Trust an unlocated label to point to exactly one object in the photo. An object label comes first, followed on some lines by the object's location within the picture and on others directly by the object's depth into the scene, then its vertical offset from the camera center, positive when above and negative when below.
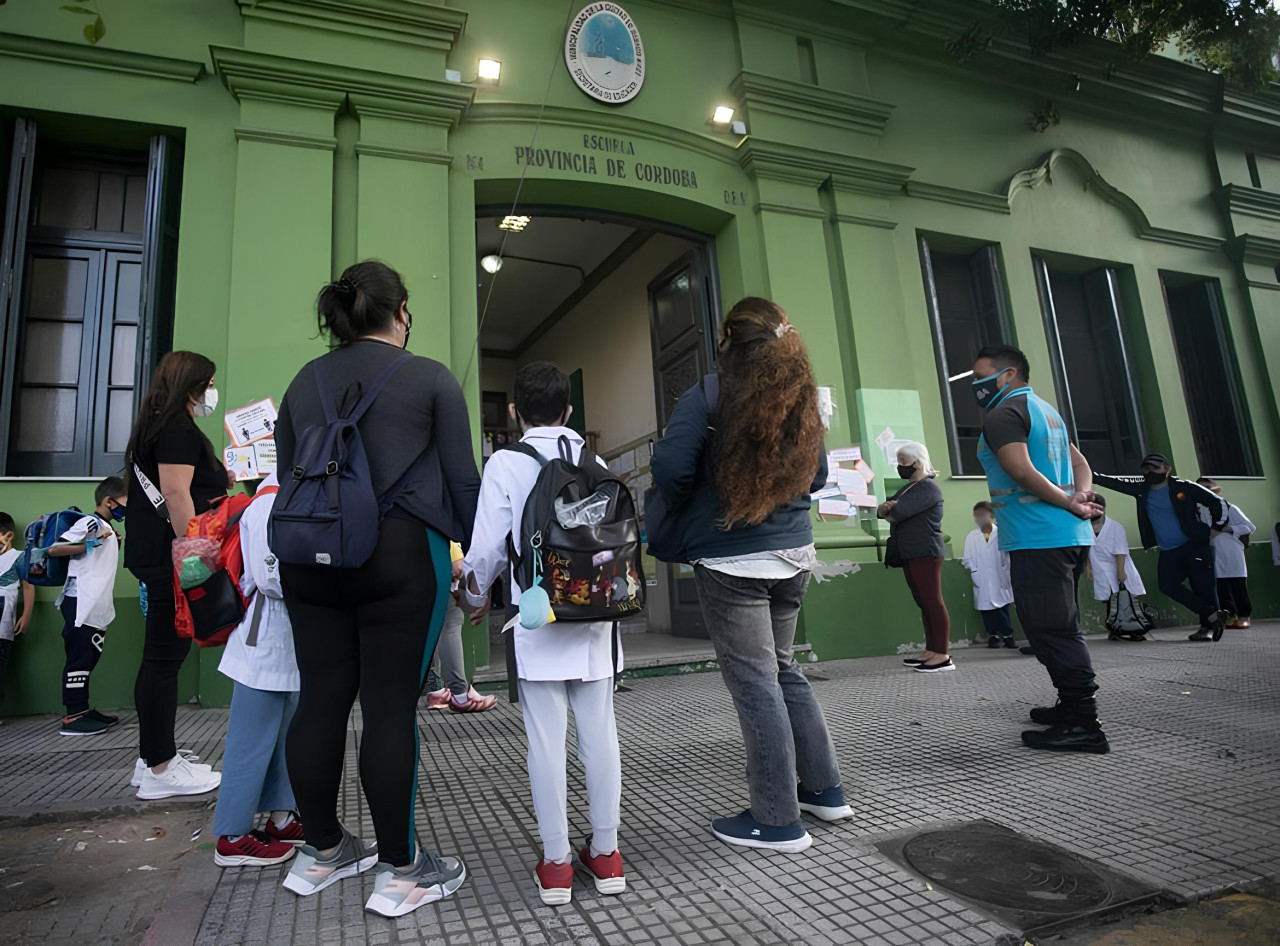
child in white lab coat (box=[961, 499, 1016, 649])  7.03 +0.03
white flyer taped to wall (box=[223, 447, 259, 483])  5.22 +1.15
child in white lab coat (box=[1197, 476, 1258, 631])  7.84 -0.01
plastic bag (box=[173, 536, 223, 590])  2.65 +0.26
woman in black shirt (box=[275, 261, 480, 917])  2.07 +0.03
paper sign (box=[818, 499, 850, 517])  6.81 +0.74
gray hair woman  5.71 +0.26
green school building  5.46 +3.58
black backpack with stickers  2.10 +0.18
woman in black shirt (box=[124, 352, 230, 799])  3.06 +0.49
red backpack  2.64 +0.20
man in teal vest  3.42 +0.18
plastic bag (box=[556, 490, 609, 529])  2.13 +0.27
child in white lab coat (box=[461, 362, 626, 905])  2.14 -0.24
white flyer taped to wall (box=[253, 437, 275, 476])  5.27 +1.18
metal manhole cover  1.96 -0.82
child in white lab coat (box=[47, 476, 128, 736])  4.36 +0.23
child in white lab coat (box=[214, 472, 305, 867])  2.39 -0.24
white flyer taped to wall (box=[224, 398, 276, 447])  5.26 +1.41
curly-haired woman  2.46 +0.21
